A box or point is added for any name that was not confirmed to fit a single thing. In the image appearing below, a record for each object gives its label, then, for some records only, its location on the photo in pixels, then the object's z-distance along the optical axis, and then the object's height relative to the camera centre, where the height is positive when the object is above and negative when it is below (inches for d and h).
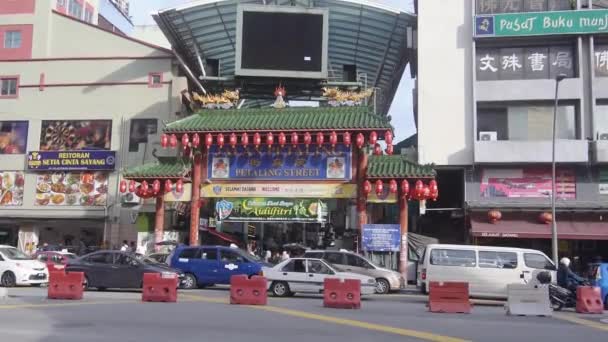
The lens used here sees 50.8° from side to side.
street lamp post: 1006.5 +16.6
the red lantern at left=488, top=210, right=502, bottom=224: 1148.5 +25.4
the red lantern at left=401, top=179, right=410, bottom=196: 1030.1 +66.0
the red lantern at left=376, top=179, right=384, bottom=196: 1051.9 +66.5
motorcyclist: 744.3 -54.0
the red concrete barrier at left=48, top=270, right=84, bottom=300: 700.7 -71.0
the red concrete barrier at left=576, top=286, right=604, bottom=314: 685.3 -72.2
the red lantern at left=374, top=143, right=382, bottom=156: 1077.8 +131.3
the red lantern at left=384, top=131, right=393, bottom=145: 1054.4 +148.9
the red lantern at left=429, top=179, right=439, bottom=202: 1035.3 +65.6
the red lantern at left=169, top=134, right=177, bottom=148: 1101.6 +142.5
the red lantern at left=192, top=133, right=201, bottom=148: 1098.1 +142.9
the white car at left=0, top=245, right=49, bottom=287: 880.9 -70.6
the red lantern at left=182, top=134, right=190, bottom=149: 1100.1 +142.5
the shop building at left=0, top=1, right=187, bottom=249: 1387.8 +221.1
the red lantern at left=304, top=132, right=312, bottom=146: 1054.4 +144.1
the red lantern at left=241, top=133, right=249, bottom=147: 1077.3 +143.6
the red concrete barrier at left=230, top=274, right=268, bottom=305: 671.8 -69.2
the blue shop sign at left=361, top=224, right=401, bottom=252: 1041.5 -17.0
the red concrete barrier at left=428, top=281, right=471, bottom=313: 656.4 -70.2
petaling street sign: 1087.0 +106.5
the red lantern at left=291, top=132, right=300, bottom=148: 1062.4 +145.0
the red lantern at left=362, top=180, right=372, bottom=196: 1042.1 +65.3
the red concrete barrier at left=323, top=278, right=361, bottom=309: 661.9 -69.2
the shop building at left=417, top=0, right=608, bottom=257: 1167.6 +228.8
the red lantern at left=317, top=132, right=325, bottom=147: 1058.1 +145.2
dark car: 822.5 -60.8
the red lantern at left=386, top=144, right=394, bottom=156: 1054.7 +129.7
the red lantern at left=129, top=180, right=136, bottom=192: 1114.1 +62.6
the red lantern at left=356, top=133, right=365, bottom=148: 1047.6 +142.6
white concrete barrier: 645.9 -70.4
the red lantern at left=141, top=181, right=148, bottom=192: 1103.6 +62.4
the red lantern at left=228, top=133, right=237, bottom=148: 1082.1 +143.5
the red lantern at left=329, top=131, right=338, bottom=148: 1051.3 +146.4
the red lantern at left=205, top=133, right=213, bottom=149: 1093.3 +144.2
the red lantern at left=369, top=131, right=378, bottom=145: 1047.6 +148.0
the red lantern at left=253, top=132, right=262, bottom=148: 1073.5 +143.6
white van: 814.5 -46.9
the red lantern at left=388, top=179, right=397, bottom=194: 1034.7 +68.9
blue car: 903.7 -56.7
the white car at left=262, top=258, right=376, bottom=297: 789.9 -62.3
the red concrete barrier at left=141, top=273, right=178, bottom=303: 687.1 -71.3
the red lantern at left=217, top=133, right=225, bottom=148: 1090.7 +144.2
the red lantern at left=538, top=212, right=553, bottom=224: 1131.3 +23.4
